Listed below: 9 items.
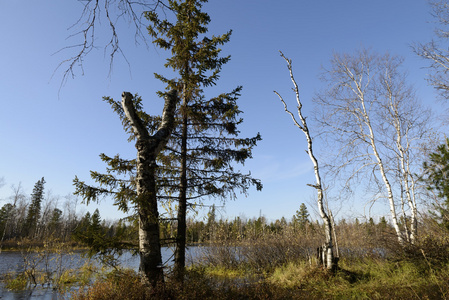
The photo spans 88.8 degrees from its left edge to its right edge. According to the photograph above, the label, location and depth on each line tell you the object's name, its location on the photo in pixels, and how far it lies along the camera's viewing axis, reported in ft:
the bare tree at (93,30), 6.75
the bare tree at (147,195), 15.03
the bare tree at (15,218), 138.35
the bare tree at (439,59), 27.14
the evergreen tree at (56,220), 156.18
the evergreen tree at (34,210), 140.90
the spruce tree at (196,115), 23.63
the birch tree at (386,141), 32.73
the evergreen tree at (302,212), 165.99
